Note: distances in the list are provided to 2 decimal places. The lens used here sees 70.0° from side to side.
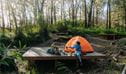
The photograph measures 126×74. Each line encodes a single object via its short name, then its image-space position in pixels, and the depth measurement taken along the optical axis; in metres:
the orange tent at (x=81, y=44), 3.96
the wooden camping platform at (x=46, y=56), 3.51
